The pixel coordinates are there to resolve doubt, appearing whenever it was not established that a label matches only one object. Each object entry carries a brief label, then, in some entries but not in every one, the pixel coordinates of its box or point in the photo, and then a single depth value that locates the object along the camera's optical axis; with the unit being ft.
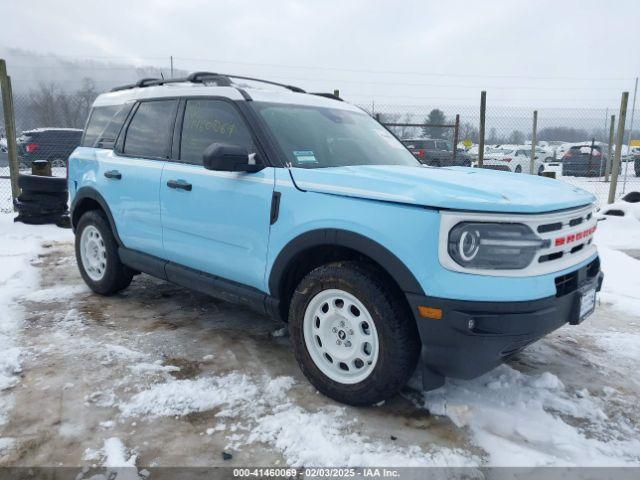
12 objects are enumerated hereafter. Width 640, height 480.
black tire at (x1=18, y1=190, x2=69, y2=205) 25.38
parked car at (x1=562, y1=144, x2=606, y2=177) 64.69
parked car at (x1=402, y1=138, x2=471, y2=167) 52.72
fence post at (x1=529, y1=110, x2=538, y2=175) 43.96
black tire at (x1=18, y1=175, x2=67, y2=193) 24.85
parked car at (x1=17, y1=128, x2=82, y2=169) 55.93
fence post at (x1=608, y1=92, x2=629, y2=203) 30.53
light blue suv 7.96
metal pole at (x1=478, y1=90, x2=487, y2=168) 30.48
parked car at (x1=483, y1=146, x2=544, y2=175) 73.20
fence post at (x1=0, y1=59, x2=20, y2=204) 27.20
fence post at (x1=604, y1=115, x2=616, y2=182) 47.60
